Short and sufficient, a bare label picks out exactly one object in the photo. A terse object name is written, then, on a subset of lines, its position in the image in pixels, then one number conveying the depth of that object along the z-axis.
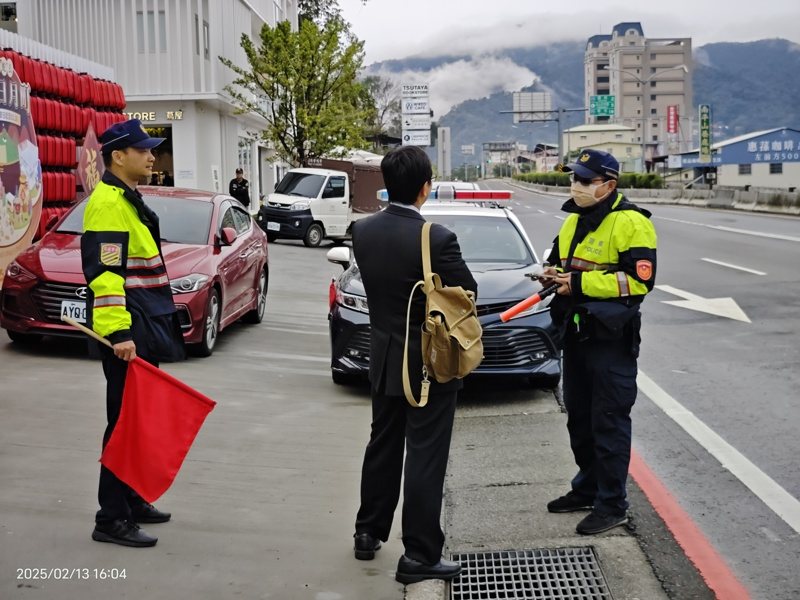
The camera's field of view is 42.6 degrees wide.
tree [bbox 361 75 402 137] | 84.81
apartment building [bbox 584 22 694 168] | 182.25
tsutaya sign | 21.81
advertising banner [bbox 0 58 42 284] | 13.35
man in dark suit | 4.29
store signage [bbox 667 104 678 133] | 131.12
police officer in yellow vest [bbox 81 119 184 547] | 4.56
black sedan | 7.98
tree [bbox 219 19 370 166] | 32.75
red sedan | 9.26
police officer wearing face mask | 4.90
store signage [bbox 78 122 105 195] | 16.12
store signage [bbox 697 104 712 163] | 68.94
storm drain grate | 4.39
